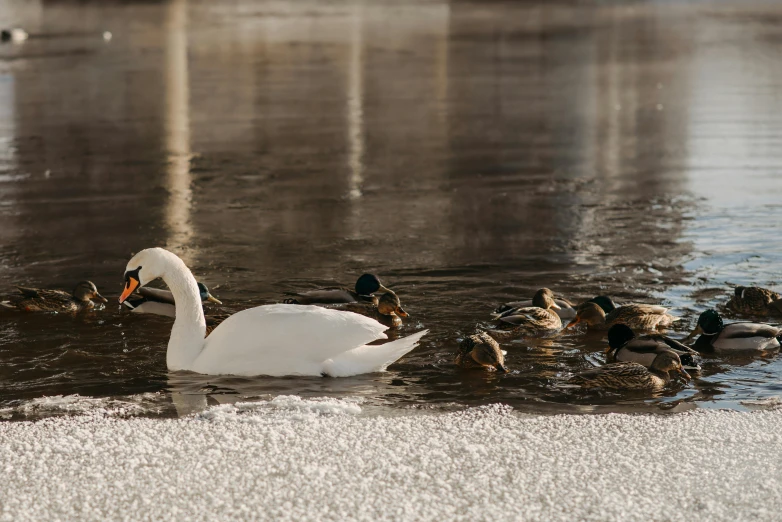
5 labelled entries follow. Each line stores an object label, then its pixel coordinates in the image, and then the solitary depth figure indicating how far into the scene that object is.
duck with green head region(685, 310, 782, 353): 16.25
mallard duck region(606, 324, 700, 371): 15.52
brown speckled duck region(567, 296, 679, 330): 17.33
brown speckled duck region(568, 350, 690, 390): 14.74
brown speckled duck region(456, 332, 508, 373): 15.41
